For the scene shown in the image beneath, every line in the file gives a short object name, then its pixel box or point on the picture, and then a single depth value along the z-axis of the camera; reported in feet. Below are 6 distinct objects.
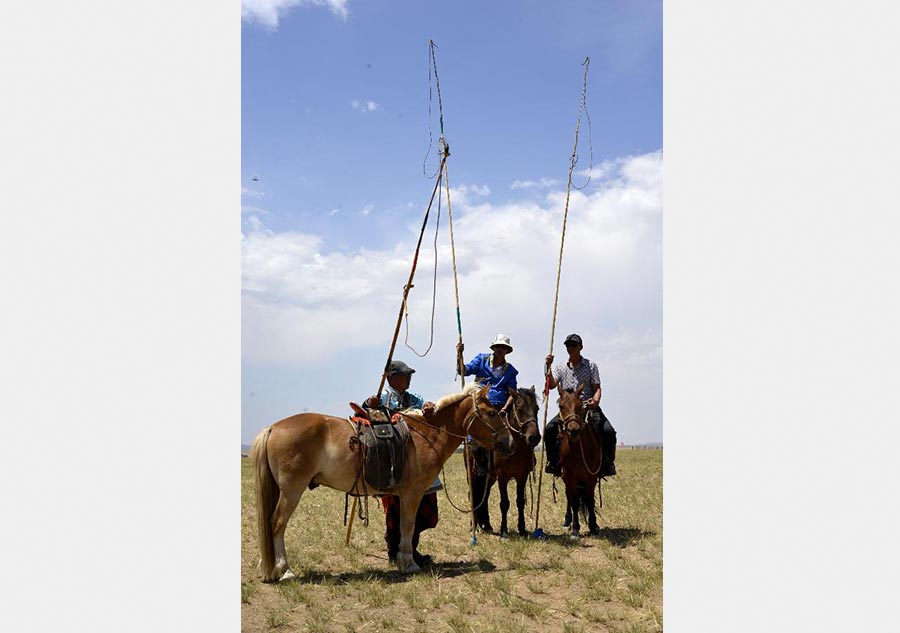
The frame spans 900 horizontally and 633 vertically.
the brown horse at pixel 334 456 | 23.41
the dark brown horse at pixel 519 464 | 30.07
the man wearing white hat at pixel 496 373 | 30.58
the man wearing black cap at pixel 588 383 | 30.81
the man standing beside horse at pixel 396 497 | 27.07
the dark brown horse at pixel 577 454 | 29.68
